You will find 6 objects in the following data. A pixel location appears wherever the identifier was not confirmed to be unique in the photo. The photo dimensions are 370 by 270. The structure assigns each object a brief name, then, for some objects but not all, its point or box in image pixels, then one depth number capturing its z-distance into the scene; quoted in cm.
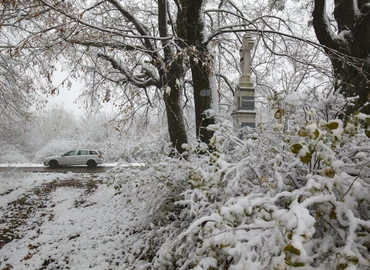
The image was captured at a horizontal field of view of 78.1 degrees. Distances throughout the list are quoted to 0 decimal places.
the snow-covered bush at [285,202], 111
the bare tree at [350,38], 412
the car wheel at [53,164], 1395
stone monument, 423
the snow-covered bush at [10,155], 1761
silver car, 1398
